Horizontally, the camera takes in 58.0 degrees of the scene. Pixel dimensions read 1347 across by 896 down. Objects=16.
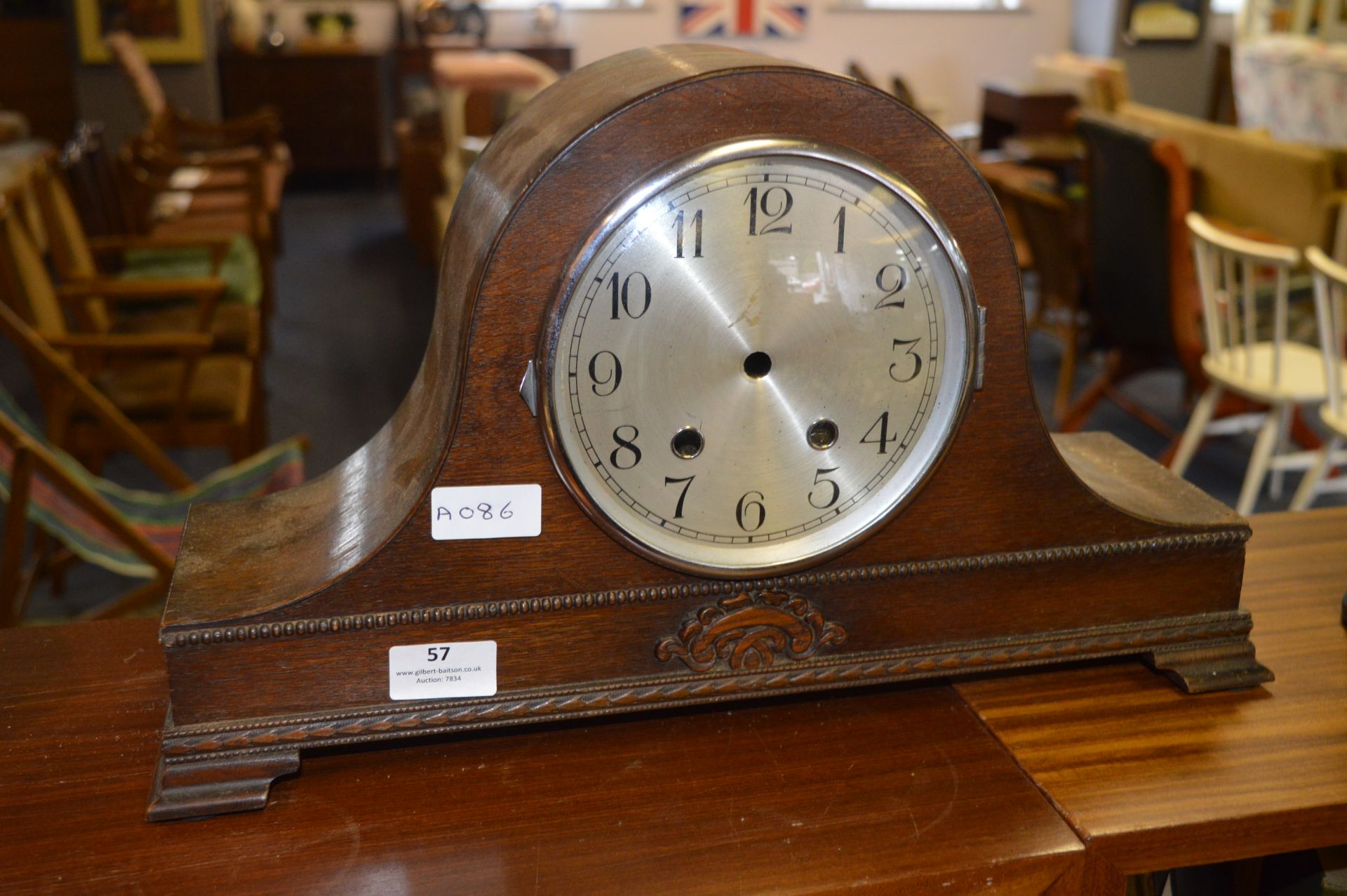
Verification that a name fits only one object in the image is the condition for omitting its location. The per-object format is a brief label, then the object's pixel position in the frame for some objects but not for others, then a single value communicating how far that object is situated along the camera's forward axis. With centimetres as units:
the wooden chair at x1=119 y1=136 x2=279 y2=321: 438
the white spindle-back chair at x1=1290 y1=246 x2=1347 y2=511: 282
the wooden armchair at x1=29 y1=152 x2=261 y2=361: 314
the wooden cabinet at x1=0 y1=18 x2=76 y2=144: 826
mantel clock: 84
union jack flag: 901
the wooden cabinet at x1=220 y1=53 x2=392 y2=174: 808
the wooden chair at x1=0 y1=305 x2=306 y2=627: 195
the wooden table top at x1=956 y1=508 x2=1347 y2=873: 88
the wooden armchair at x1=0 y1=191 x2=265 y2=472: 263
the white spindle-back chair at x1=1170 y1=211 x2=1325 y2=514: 303
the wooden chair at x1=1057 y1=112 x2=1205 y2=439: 338
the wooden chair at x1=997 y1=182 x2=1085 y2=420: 385
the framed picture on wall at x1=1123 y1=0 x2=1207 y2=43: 908
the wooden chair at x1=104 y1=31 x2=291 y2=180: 552
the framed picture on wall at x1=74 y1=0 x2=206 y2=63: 737
